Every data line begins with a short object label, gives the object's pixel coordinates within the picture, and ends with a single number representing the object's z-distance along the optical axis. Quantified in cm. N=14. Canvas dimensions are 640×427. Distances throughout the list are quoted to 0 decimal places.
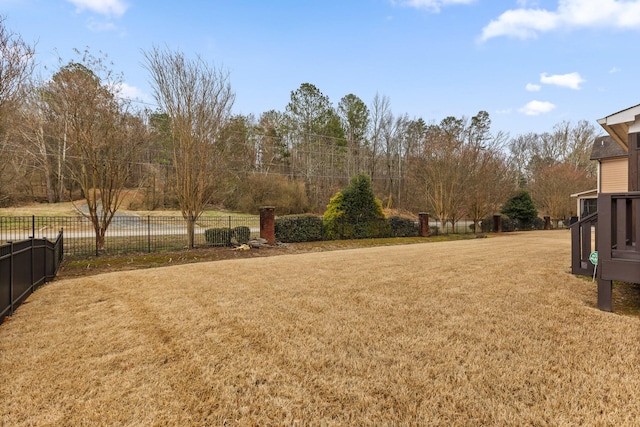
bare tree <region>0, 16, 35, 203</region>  694
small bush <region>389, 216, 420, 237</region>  1738
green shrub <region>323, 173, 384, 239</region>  1519
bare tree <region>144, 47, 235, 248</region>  1058
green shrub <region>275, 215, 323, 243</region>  1334
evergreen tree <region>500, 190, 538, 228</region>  2473
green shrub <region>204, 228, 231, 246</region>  1156
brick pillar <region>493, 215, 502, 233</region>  2277
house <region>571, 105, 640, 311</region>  379
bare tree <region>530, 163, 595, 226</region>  2814
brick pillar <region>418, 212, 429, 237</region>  1793
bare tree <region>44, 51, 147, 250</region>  902
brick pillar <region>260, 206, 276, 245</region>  1227
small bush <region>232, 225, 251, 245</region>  1180
